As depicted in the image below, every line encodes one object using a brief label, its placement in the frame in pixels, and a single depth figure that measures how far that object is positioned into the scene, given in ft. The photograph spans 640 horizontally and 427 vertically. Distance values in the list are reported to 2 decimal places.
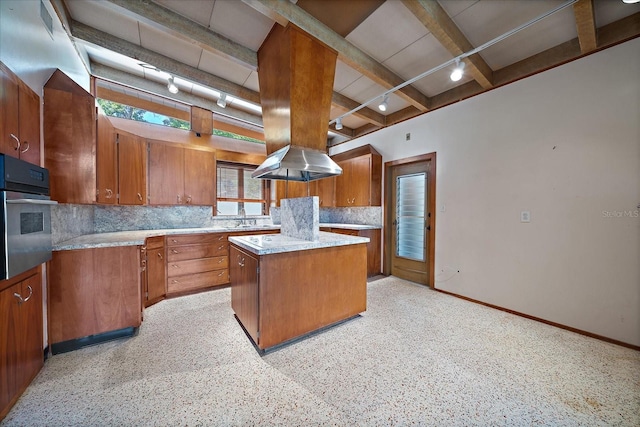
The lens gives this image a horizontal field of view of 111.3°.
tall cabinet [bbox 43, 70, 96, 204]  6.37
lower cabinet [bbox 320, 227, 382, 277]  13.69
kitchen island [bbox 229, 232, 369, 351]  6.38
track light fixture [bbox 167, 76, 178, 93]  9.50
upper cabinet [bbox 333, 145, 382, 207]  14.15
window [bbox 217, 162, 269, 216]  14.28
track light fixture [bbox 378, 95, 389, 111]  10.21
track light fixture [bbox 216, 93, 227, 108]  10.73
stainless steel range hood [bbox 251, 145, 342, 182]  7.07
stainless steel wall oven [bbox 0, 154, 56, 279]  3.98
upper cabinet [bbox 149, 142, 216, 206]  11.19
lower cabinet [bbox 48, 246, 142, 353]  6.38
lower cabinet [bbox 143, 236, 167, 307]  9.46
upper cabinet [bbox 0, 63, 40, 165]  4.34
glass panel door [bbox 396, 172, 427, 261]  12.58
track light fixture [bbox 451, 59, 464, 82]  7.75
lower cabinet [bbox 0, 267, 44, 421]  4.29
